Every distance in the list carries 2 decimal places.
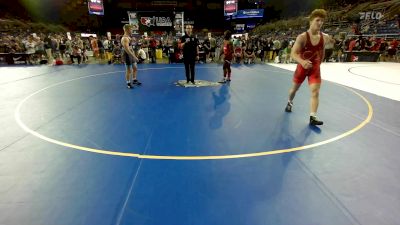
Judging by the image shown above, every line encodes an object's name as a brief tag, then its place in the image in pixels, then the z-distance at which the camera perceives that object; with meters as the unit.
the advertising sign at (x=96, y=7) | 33.50
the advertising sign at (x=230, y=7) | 38.38
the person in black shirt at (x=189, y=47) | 8.01
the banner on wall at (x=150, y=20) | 32.47
